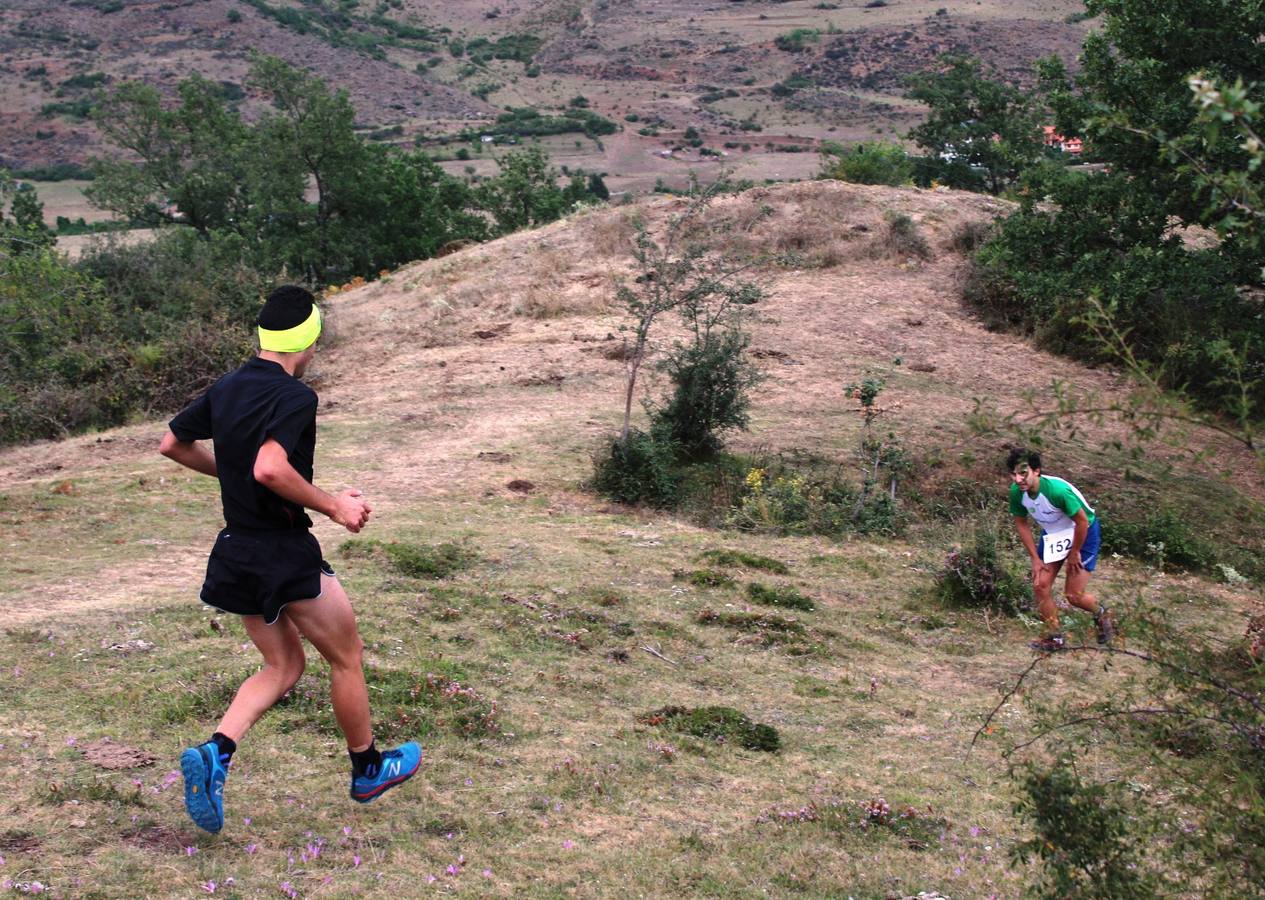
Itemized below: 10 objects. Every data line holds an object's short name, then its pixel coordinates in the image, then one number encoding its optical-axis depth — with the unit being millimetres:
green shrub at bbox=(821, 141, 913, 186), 25250
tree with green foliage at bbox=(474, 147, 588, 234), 32219
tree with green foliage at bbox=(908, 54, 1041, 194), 30516
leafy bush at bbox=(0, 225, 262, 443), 13750
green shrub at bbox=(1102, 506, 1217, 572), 9750
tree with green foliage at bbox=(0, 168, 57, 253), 15180
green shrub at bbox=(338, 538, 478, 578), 7820
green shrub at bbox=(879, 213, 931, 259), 19562
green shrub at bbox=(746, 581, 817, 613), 7883
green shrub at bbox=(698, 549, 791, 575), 8617
